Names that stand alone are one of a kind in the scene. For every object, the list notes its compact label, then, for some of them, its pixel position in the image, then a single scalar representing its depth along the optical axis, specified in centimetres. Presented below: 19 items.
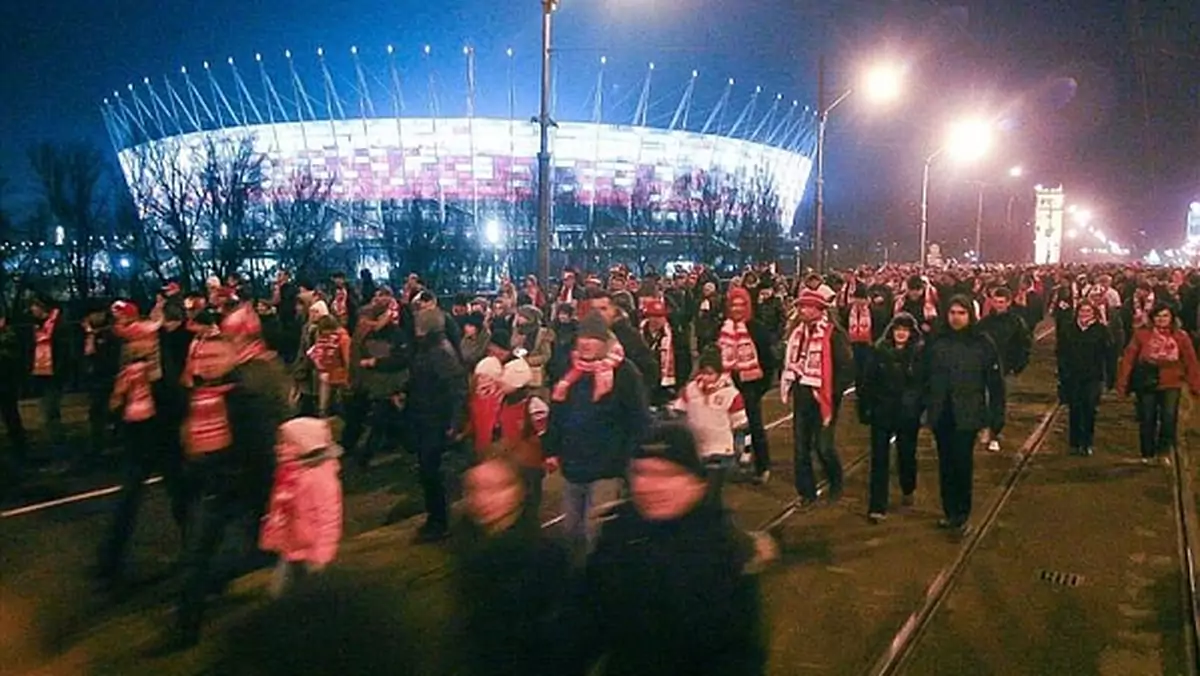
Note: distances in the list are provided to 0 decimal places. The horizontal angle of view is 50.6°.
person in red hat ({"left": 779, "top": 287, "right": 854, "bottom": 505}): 971
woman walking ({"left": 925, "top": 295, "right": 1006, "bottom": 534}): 919
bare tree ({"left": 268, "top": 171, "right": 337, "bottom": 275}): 3853
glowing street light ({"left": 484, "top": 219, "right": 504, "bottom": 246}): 5950
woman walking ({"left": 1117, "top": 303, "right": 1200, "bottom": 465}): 1231
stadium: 4156
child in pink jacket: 631
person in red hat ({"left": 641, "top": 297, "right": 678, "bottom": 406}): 1303
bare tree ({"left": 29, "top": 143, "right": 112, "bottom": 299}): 3165
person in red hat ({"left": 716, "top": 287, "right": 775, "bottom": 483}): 1084
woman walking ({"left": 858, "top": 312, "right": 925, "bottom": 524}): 954
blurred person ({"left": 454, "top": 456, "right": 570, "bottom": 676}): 423
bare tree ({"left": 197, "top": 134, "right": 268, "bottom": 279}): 3428
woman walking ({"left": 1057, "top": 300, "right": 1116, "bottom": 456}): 1309
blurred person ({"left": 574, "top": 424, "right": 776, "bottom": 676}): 366
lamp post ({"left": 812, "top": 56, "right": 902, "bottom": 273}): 2694
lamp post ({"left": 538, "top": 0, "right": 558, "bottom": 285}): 1962
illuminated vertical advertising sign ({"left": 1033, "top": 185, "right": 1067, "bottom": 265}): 8619
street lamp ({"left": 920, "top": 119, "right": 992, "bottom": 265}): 4519
